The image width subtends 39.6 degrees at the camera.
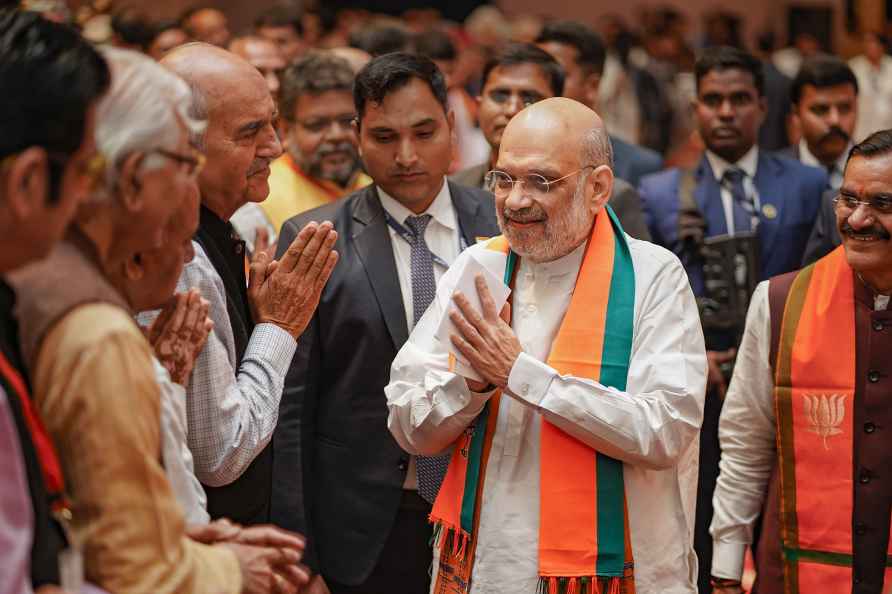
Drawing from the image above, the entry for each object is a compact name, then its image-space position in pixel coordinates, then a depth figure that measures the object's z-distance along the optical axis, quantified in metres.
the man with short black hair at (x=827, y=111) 5.81
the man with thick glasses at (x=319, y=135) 5.10
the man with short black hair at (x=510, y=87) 4.82
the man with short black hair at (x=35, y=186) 1.81
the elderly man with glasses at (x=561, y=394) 2.92
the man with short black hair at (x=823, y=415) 3.32
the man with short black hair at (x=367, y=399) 3.54
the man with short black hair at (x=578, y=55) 5.89
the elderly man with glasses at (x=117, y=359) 1.89
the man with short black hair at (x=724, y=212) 4.62
